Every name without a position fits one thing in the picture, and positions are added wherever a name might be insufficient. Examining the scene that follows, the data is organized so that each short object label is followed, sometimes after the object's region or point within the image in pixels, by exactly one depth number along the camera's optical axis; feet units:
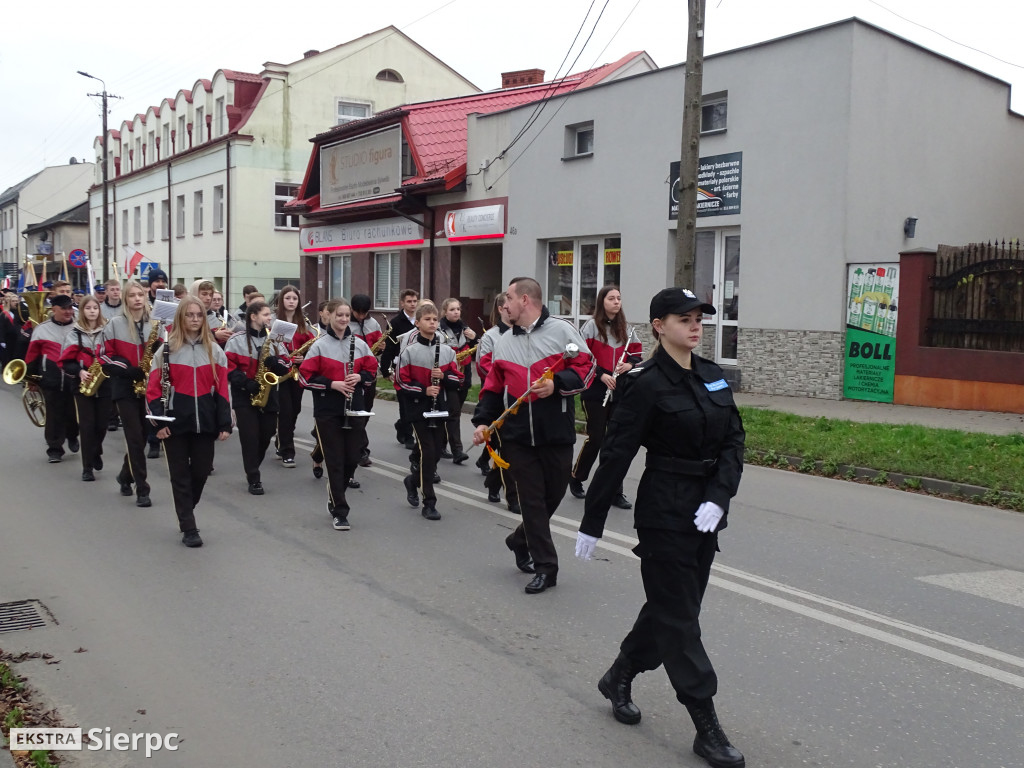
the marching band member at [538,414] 20.94
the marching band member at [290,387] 34.71
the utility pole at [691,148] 43.86
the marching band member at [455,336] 36.60
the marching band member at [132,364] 28.89
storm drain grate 18.83
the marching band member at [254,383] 31.81
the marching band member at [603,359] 29.48
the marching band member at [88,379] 33.12
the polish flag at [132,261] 92.84
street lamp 133.65
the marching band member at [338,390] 27.45
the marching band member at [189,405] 24.70
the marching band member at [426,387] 28.14
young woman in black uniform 13.06
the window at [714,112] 59.26
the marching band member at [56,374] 36.14
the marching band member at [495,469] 25.43
